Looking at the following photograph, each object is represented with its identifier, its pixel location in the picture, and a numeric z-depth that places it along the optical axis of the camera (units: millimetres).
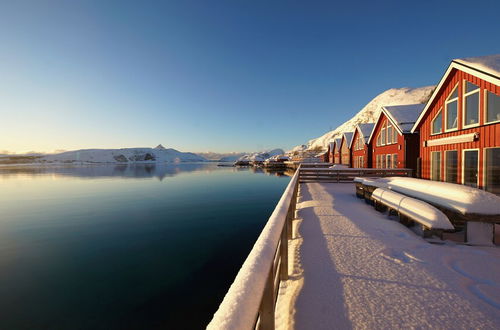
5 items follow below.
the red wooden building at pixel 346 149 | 30578
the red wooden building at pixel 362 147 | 22938
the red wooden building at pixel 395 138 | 15828
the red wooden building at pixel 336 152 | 38831
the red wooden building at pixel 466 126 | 8680
